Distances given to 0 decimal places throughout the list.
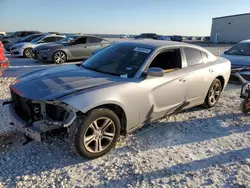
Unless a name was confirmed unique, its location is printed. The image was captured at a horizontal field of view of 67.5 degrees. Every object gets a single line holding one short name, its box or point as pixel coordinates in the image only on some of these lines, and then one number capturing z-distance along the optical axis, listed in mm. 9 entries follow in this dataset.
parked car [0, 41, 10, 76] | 5185
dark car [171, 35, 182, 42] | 32123
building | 36778
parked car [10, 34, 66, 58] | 10852
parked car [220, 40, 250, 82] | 5901
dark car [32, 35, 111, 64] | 8920
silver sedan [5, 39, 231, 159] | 2442
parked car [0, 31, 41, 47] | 15155
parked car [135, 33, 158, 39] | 30563
